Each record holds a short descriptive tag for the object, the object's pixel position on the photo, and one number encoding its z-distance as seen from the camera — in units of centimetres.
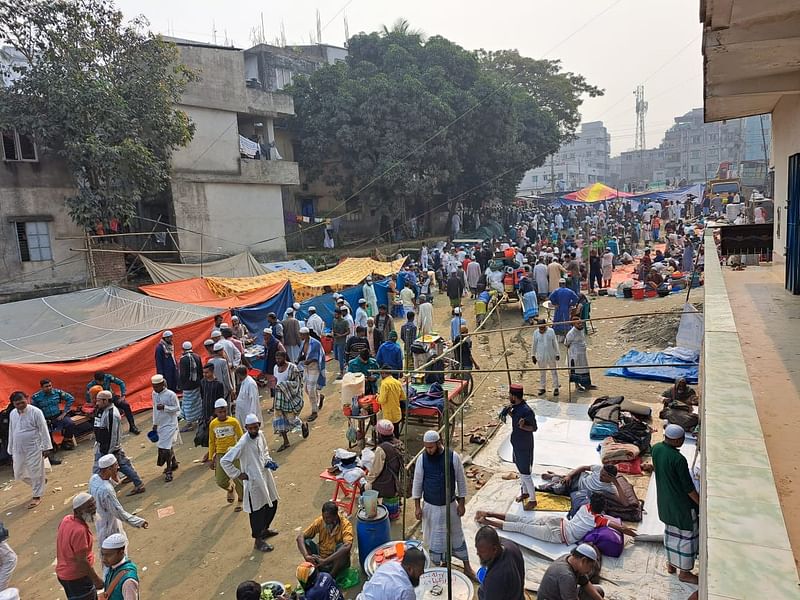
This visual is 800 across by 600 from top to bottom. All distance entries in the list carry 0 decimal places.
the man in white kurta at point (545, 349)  1015
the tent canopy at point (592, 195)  3102
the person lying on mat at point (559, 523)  567
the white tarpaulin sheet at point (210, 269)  1520
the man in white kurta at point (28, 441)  738
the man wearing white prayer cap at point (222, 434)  687
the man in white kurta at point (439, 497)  547
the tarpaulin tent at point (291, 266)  1853
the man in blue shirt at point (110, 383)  945
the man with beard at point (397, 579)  404
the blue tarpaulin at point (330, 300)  1421
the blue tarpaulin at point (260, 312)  1294
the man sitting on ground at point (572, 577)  415
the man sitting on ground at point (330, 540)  533
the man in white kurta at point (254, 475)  607
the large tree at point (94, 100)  1433
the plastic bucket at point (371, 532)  557
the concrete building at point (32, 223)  1539
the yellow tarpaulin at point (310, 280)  1469
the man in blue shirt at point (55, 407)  898
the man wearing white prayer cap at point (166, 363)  994
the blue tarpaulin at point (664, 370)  1040
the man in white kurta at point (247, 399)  767
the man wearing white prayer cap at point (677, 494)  469
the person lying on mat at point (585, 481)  612
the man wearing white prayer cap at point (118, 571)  432
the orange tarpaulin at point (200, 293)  1336
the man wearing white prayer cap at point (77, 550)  483
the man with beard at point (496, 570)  407
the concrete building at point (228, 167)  2003
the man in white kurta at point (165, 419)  762
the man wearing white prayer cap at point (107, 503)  535
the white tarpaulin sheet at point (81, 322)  1007
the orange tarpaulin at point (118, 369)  893
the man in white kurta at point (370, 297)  1534
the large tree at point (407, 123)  2556
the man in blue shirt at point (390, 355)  925
